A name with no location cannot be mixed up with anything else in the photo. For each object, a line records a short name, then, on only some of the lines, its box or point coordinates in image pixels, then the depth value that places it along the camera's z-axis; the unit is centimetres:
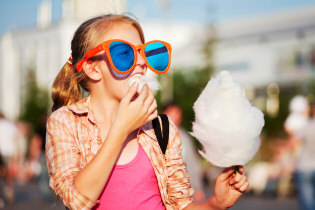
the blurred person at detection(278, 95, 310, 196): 945
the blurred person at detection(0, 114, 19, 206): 1162
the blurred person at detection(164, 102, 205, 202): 617
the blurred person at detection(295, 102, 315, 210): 697
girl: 185
